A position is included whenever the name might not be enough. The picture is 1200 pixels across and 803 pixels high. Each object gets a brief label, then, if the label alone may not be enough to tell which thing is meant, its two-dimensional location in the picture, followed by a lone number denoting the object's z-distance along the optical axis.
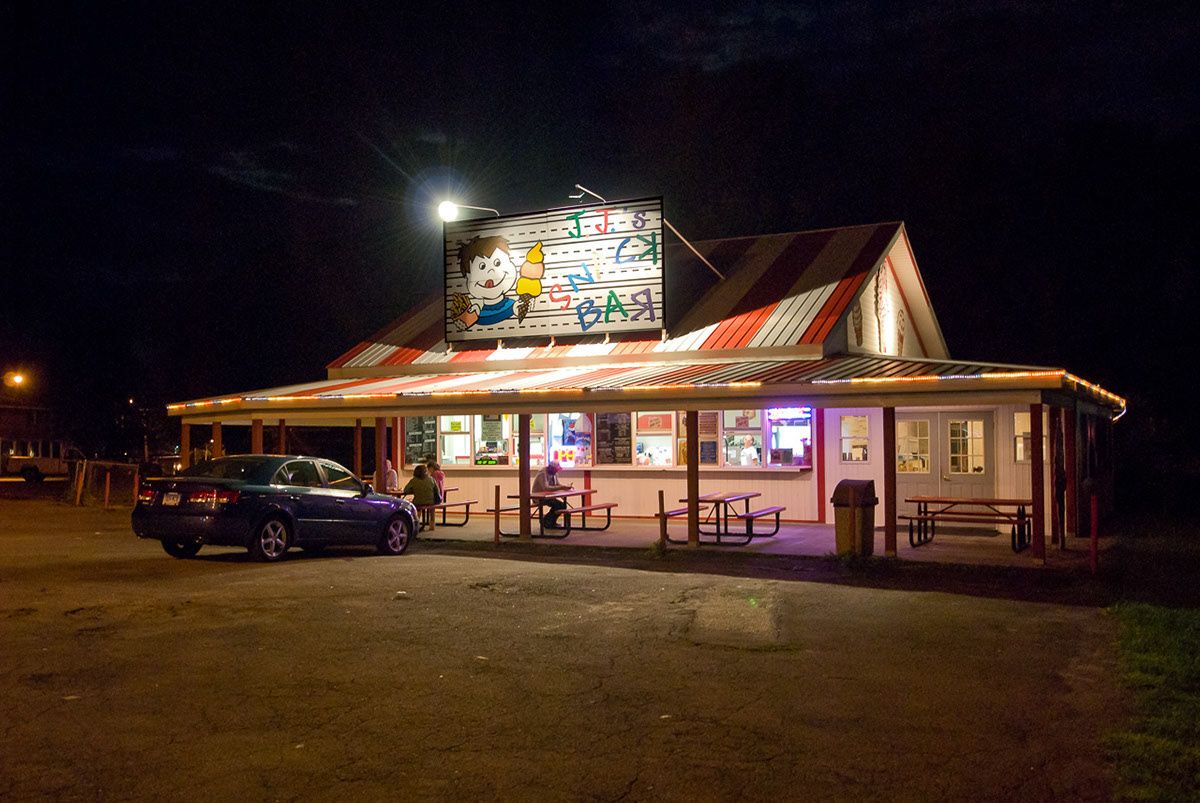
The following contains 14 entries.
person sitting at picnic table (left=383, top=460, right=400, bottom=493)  18.66
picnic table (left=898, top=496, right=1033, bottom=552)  13.62
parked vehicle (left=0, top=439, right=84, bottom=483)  45.84
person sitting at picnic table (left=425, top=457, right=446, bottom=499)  18.41
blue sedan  12.38
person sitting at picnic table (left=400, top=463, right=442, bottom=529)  17.17
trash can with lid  13.07
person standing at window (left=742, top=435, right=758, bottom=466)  18.12
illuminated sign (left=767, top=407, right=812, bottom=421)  17.59
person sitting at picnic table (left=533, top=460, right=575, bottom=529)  16.81
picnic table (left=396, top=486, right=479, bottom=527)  17.33
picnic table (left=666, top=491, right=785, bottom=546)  14.81
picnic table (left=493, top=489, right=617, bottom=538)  16.25
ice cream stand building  15.32
